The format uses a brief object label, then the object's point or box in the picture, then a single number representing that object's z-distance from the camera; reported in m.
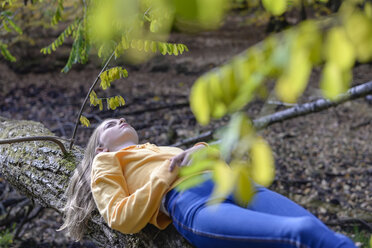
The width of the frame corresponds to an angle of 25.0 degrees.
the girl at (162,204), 3.12
